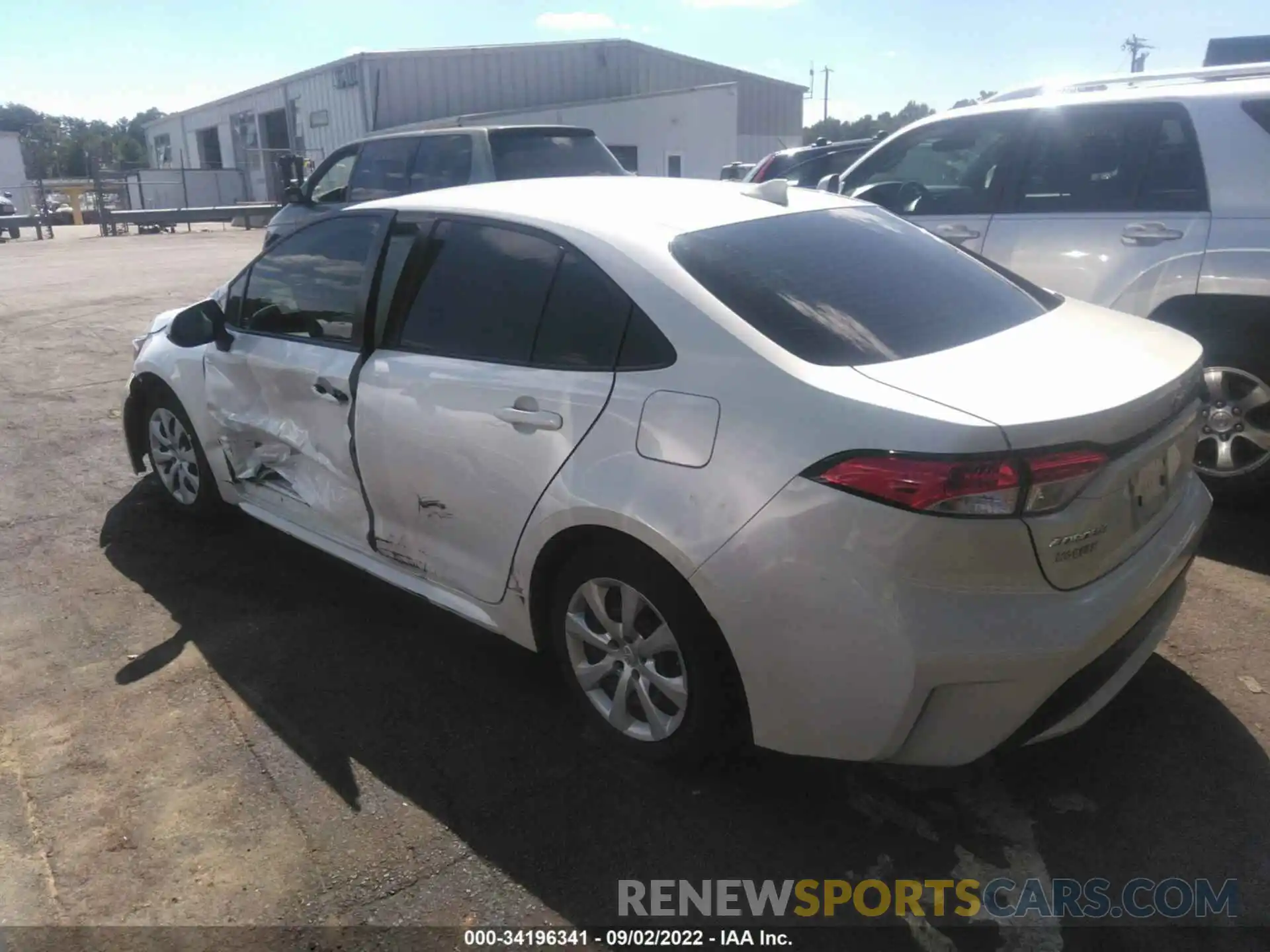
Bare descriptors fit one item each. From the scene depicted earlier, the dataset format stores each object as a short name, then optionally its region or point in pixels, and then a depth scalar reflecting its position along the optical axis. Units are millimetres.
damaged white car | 2227
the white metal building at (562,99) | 28266
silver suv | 4332
